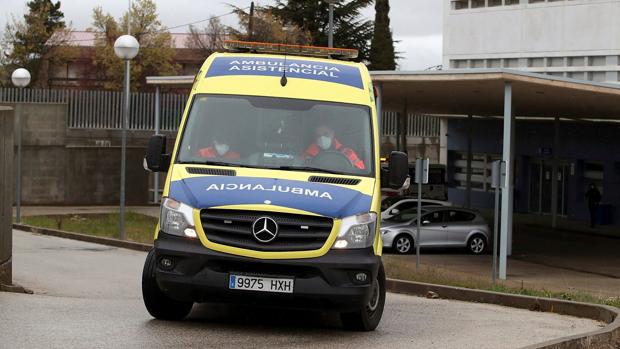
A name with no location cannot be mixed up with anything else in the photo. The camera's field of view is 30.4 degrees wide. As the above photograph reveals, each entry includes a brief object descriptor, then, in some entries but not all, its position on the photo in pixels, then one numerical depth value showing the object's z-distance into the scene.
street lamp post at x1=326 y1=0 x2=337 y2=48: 35.45
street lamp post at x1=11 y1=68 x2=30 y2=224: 31.93
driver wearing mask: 11.11
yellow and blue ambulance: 10.05
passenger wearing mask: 11.04
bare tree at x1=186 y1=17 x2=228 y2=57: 81.26
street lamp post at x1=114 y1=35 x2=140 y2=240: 25.88
